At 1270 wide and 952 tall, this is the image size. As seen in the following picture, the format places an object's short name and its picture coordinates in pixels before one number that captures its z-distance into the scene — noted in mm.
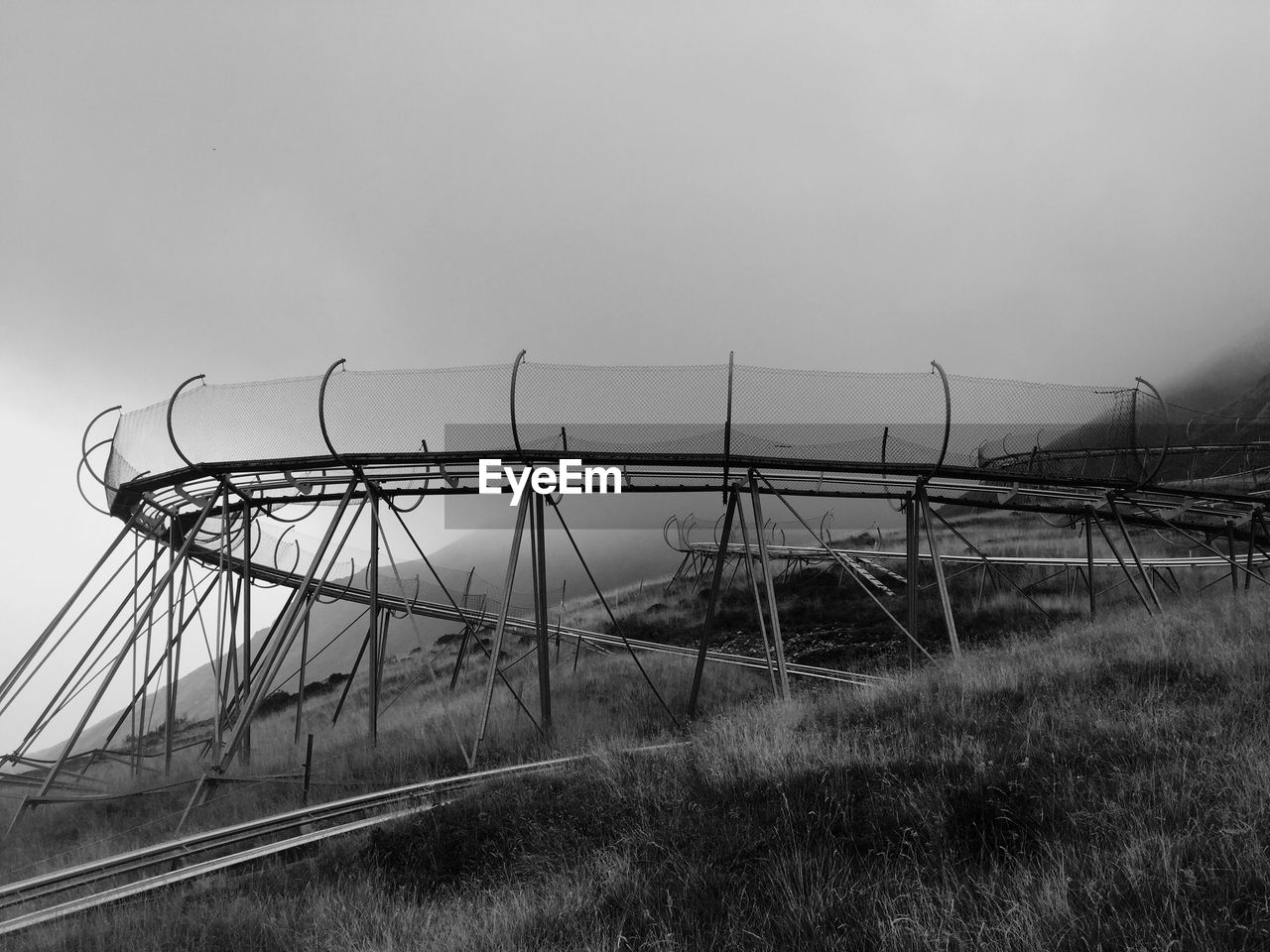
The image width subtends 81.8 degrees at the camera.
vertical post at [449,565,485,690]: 18912
